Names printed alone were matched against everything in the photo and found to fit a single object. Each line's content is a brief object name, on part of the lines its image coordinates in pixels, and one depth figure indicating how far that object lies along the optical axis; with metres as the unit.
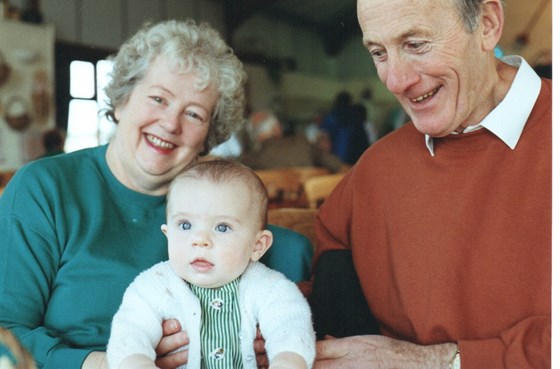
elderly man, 1.40
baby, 1.40
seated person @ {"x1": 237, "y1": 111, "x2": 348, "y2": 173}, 5.46
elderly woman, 1.56
